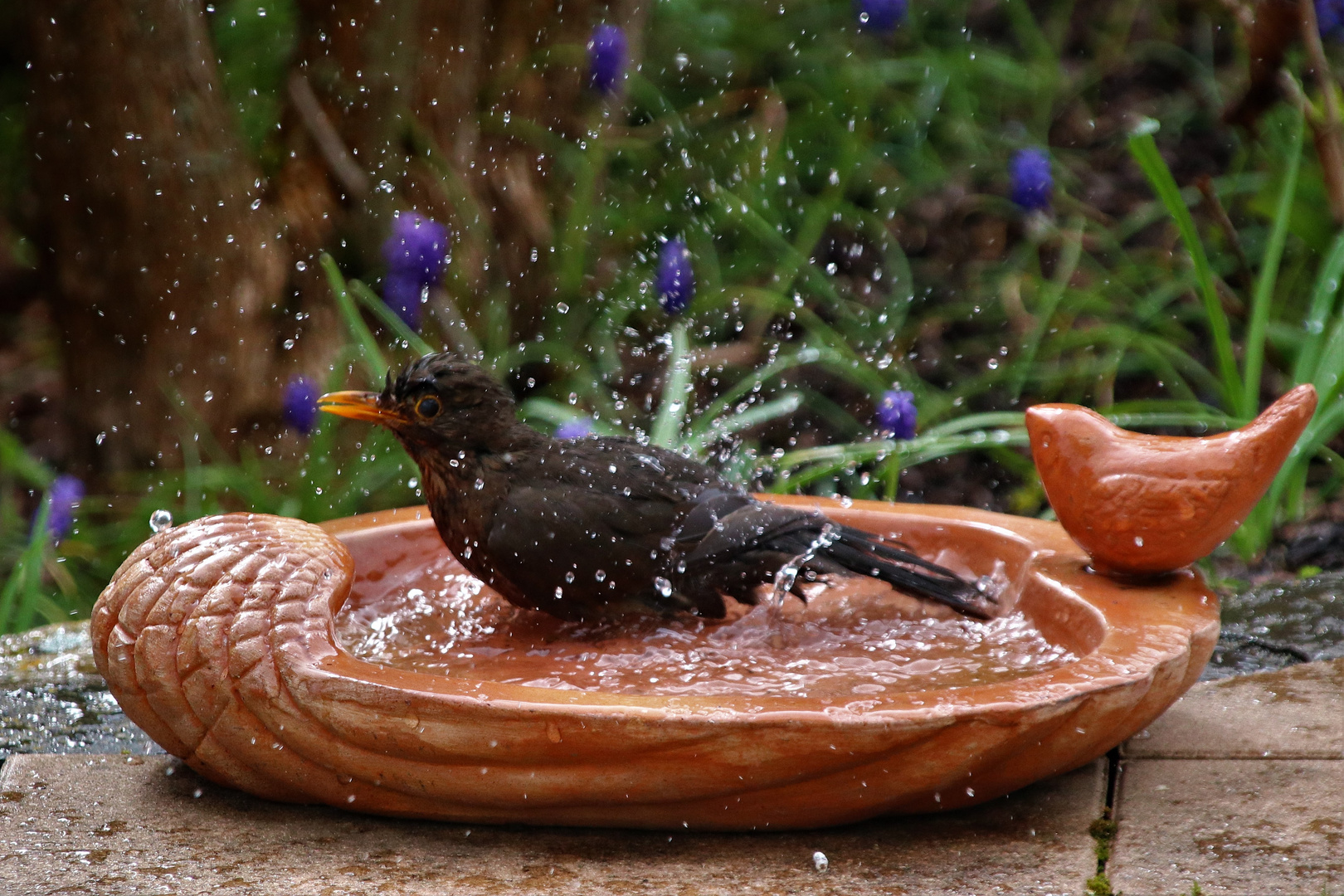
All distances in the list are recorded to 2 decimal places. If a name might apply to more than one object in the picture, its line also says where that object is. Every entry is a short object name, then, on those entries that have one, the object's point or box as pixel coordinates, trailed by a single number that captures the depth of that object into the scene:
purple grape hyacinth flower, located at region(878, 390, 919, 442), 7.50
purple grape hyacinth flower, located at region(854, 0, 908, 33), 11.72
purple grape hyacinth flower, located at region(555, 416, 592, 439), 7.91
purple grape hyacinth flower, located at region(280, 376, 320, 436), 8.58
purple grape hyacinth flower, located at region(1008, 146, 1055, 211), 9.96
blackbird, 5.36
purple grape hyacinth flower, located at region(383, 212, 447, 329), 8.76
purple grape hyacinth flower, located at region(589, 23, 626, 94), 10.45
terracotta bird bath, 4.00
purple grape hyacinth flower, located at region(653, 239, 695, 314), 9.00
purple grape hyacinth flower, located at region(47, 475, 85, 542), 8.09
